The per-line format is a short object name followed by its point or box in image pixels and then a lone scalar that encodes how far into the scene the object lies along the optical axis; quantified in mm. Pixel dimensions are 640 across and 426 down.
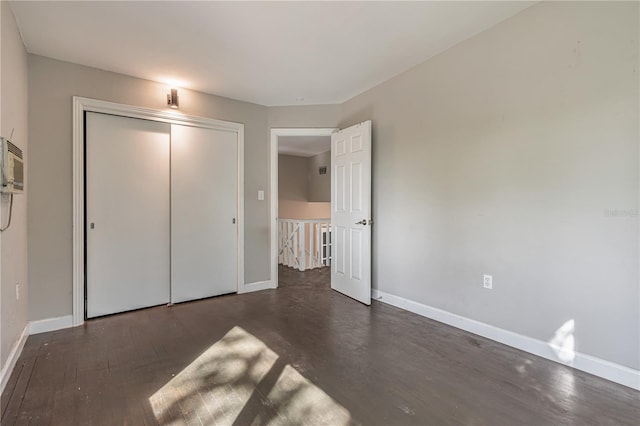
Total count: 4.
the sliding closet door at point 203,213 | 3348
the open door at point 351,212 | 3332
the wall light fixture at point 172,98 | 3234
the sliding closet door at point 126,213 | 2877
